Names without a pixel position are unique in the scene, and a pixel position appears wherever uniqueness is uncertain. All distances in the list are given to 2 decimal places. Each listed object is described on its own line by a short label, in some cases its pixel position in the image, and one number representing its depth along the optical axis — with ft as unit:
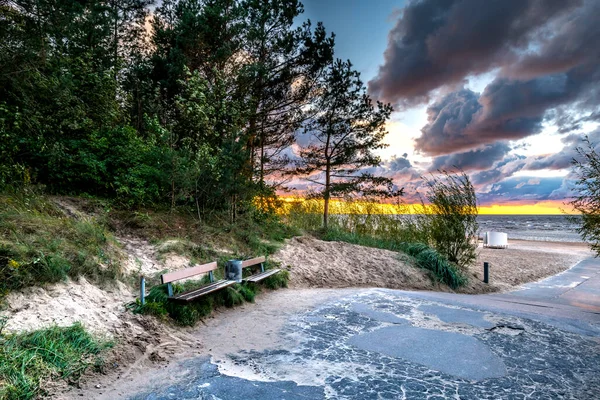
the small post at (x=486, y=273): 35.70
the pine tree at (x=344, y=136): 43.62
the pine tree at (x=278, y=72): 40.16
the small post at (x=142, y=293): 15.97
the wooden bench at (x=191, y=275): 16.71
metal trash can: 21.75
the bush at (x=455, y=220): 36.52
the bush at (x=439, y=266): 33.68
